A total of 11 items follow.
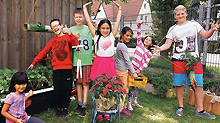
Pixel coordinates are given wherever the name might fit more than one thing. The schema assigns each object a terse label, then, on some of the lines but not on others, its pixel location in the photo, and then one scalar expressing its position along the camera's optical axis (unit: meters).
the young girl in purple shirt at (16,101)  2.19
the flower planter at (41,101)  3.22
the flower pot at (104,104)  2.89
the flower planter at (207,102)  3.89
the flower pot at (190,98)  4.27
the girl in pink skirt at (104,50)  3.11
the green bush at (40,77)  3.45
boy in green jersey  3.37
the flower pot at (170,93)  4.72
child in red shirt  3.21
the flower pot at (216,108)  3.78
